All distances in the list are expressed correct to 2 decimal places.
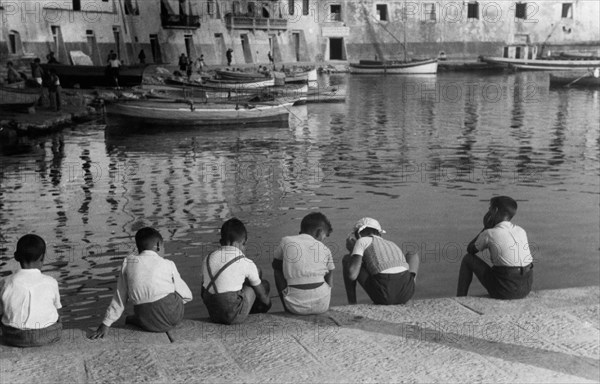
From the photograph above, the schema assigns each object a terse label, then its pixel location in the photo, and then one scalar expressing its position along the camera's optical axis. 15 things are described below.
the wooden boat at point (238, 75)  39.88
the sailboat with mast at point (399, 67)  62.97
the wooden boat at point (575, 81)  48.69
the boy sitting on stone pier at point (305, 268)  6.66
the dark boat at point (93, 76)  37.16
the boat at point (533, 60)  64.81
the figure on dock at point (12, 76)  32.10
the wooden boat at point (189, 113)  27.89
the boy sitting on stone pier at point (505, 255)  7.14
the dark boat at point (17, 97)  27.44
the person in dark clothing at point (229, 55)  55.85
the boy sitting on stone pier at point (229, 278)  6.50
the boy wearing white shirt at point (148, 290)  6.26
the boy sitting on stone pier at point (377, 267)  7.04
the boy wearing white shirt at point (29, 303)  5.92
